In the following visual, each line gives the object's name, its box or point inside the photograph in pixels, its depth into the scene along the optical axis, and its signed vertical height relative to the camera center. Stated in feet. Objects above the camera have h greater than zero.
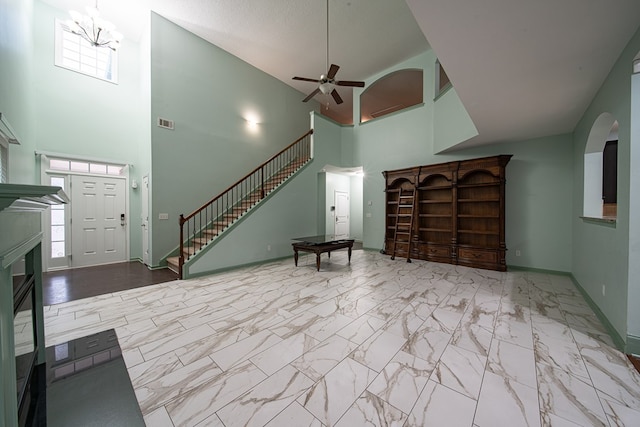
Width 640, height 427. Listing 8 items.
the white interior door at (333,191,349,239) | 27.20 -0.06
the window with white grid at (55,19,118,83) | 15.98 +11.38
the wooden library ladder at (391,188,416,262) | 19.18 -0.45
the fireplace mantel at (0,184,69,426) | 2.63 -0.57
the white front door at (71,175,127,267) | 16.74 -0.65
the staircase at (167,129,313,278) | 15.92 +0.42
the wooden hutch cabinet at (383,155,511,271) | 15.69 +0.06
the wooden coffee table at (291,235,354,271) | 15.20 -2.22
